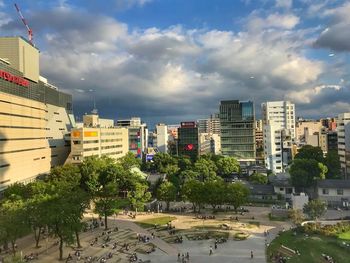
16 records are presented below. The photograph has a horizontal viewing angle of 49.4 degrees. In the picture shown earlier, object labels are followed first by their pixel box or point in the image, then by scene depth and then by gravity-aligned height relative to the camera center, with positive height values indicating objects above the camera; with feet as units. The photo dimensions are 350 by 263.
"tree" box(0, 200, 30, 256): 209.67 -46.28
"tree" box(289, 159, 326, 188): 408.05 -41.07
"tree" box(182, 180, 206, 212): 338.75 -49.66
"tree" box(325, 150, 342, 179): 488.02 -42.34
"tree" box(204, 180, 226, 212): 334.44 -49.91
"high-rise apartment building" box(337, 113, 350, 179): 506.89 -12.54
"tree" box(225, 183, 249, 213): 333.83 -52.11
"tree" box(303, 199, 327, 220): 295.69 -58.03
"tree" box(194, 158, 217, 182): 516.32 -44.64
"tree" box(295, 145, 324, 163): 509.64 -25.54
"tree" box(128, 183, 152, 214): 348.79 -55.00
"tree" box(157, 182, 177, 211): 354.95 -51.11
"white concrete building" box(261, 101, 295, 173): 616.80 -20.72
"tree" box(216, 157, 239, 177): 567.59 -44.44
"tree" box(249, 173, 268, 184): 476.95 -54.76
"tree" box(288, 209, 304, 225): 291.99 -63.06
